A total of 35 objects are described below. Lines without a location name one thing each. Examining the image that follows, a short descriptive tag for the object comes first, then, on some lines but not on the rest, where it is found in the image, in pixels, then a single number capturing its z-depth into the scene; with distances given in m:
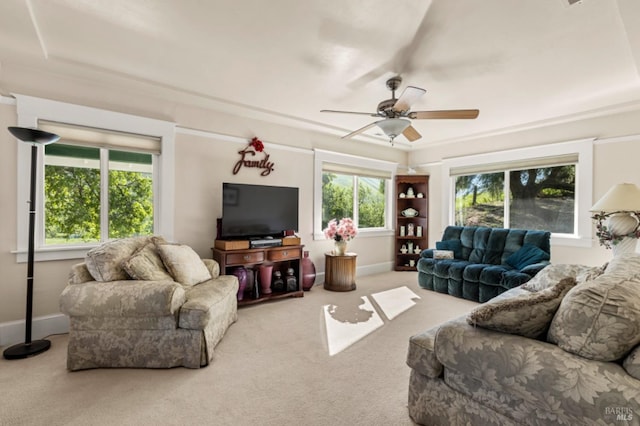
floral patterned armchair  2.12
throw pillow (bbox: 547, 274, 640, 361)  1.10
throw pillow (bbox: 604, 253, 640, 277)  1.40
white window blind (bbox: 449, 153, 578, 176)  4.14
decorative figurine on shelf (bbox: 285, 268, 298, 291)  3.94
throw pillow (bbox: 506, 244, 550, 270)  3.62
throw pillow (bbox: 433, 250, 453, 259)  4.45
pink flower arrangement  4.41
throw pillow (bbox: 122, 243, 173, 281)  2.33
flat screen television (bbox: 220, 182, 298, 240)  3.56
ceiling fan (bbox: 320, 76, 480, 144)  2.63
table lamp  2.70
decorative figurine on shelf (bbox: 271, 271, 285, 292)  3.93
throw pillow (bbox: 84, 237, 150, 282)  2.28
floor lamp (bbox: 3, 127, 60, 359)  2.32
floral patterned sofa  1.08
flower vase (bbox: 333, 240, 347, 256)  4.39
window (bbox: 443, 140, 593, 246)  4.00
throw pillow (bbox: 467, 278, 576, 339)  1.35
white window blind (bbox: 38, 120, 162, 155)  2.84
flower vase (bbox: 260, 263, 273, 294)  3.82
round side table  4.29
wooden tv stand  3.42
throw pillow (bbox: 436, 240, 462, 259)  4.56
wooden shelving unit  5.73
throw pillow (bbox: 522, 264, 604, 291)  2.69
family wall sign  3.95
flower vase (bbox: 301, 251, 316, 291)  4.21
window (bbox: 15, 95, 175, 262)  2.76
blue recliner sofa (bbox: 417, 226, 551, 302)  3.62
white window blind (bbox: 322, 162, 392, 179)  4.91
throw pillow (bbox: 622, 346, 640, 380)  1.06
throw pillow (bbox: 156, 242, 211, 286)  2.65
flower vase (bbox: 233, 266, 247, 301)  3.53
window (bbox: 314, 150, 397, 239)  4.80
